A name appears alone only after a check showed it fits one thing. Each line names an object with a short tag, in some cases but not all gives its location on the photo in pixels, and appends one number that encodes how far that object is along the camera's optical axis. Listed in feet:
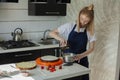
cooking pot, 6.64
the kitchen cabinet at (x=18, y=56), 9.23
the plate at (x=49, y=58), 6.36
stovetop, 9.62
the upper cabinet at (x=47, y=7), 10.58
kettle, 10.74
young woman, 7.93
